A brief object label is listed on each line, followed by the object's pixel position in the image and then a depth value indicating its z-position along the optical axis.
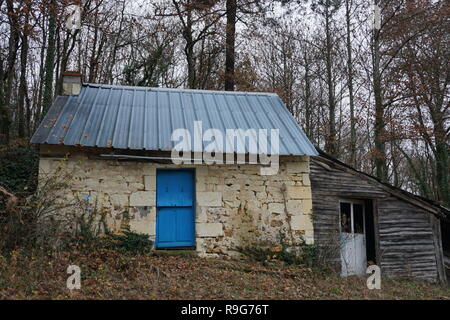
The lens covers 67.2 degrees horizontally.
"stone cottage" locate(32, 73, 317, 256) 6.83
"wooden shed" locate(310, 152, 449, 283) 8.06
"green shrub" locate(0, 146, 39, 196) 6.98
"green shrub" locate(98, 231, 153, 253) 6.58
